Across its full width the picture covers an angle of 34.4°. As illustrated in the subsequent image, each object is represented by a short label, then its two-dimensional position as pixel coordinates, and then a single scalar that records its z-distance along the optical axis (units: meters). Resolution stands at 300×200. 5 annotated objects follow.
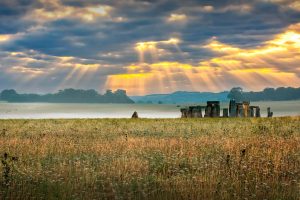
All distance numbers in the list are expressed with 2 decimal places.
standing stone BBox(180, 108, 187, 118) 70.92
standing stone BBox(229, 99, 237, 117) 71.94
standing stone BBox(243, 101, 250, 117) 68.36
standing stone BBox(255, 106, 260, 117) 76.55
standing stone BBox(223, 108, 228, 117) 68.69
